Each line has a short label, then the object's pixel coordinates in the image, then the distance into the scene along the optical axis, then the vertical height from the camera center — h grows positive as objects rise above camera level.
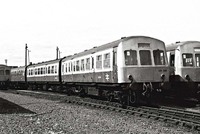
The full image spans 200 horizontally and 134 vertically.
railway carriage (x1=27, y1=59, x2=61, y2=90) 24.68 +0.90
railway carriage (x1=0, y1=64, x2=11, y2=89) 37.83 +1.16
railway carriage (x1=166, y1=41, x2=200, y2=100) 14.86 +0.71
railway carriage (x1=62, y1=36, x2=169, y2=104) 12.84 +0.62
